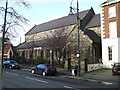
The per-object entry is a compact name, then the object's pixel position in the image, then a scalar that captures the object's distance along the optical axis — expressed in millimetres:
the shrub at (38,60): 34681
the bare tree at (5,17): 7621
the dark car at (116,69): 17386
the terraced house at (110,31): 23375
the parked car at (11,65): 29405
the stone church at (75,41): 27969
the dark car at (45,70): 19433
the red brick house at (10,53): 57391
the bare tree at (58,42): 28219
